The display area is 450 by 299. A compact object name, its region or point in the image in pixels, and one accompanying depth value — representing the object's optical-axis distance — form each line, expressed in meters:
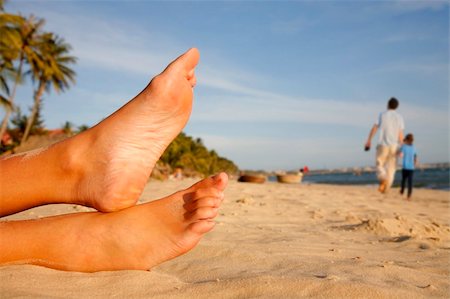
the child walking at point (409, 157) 7.84
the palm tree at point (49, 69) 23.66
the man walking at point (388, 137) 6.74
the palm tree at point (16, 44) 18.11
